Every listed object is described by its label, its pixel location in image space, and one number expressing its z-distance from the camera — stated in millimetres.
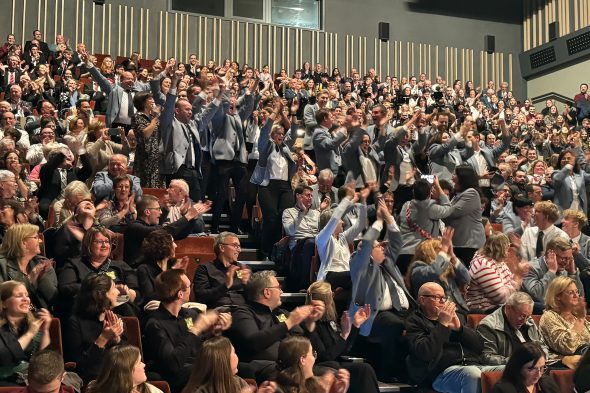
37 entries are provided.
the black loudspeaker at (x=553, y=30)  19672
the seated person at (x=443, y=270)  5719
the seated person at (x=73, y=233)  5230
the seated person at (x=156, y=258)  5203
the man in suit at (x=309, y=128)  9367
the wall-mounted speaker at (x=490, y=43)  20750
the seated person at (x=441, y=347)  4984
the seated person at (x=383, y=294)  5430
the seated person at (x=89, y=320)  4336
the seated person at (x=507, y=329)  5195
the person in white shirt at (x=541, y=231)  6922
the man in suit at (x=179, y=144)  7625
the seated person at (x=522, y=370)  4543
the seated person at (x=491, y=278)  5789
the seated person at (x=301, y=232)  6594
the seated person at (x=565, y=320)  5363
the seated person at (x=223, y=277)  5316
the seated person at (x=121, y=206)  6166
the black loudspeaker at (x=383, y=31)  19844
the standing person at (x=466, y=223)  6703
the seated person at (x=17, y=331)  4117
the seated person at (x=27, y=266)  4730
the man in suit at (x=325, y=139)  8219
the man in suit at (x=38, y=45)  13477
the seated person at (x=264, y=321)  4730
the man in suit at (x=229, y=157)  8016
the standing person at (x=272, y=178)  7418
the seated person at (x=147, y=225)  5773
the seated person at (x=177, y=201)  6559
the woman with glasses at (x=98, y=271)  4801
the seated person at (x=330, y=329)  5102
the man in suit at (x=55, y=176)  6734
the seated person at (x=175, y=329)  4465
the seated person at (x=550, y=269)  6145
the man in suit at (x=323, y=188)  7542
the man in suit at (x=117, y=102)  9078
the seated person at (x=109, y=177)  6555
